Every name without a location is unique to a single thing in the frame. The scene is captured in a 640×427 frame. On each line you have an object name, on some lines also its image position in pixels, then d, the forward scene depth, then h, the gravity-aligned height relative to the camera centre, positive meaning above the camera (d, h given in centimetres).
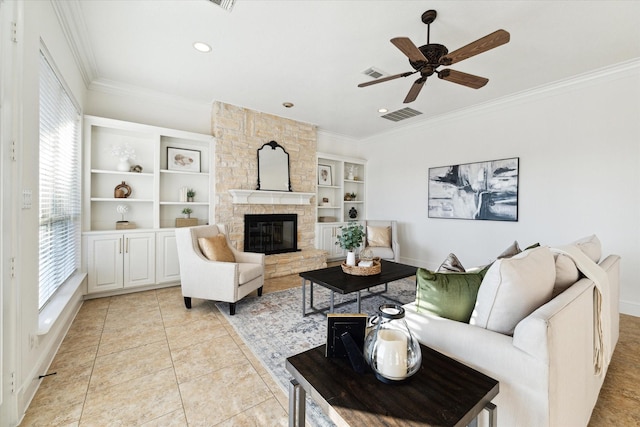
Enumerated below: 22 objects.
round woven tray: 284 -63
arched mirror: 468 +76
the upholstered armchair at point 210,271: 286 -68
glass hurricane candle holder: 99 -52
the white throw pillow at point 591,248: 186 -24
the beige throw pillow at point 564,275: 144 -33
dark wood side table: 84 -64
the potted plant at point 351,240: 296 -32
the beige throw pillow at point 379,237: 478 -45
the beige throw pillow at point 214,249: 307 -45
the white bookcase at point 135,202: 328 +9
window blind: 212 +22
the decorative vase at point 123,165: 356 +58
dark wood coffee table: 251 -69
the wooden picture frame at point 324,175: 568 +78
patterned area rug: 202 -113
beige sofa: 99 -59
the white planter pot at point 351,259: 295 -52
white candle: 99 -55
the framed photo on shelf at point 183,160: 399 +75
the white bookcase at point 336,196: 550 +34
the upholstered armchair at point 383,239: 461 -50
